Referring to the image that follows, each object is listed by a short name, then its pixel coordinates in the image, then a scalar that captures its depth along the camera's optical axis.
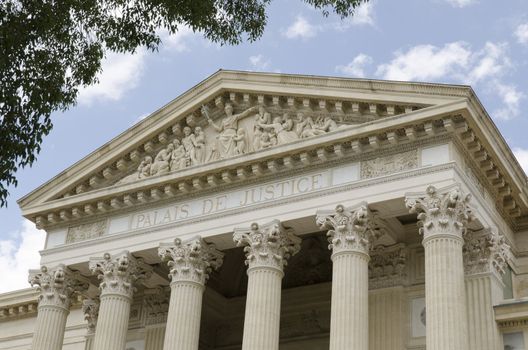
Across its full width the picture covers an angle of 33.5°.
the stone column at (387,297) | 24.23
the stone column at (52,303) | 26.84
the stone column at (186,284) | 24.16
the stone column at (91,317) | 29.30
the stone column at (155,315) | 28.52
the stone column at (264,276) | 22.77
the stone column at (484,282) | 22.23
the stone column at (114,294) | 25.47
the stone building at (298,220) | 22.19
